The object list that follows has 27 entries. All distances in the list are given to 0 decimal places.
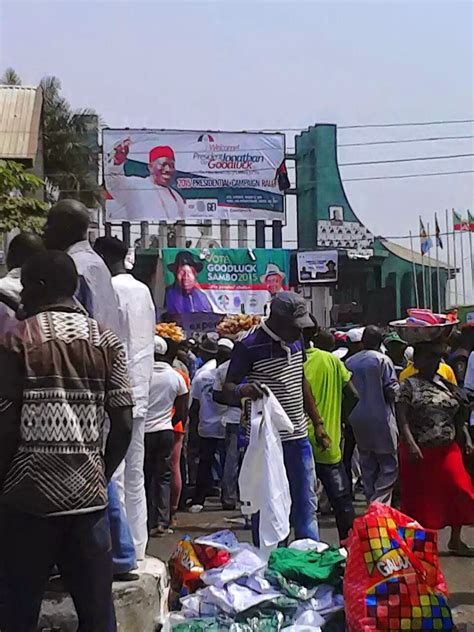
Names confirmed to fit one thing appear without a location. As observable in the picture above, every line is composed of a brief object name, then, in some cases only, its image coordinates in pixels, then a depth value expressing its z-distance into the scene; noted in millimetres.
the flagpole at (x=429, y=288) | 41172
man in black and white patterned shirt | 3529
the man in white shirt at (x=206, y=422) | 10625
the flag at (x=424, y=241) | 42219
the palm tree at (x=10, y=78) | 32641
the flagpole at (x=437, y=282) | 41812
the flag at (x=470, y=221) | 43938
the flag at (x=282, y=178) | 37000
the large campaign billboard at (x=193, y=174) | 35906
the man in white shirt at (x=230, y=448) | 10406
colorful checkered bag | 4934
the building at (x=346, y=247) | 38875
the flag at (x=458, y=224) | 44094
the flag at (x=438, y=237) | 42469
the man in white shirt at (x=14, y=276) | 4359
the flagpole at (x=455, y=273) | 43594
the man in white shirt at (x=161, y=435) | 8828
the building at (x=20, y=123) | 23234
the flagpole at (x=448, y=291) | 43938
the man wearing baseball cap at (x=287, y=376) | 6441
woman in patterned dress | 7109
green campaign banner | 35750
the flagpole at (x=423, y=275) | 40491
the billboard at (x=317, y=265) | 37031
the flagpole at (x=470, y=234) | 43625
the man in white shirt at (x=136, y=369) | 5125
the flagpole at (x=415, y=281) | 39375
